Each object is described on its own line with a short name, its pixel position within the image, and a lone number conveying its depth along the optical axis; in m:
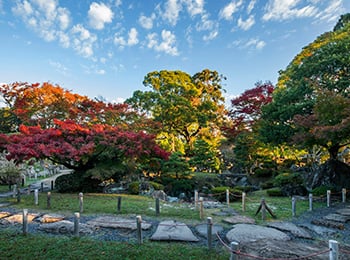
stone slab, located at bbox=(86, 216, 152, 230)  6.00
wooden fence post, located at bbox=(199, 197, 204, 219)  7.06
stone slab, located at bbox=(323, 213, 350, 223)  6.89
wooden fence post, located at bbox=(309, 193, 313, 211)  8.55
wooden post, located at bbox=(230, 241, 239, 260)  3.42
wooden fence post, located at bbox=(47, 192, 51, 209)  7.94
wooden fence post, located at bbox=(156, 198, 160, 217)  7.48
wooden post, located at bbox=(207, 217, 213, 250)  4.67
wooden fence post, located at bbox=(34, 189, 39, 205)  8.52
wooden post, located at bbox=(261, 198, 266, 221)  7.10
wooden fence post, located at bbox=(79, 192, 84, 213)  7.50
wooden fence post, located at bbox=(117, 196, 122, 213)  7.67
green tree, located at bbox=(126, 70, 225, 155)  19.20
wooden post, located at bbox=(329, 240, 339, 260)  3.07
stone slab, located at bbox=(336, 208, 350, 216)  7.48
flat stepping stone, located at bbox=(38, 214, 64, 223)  6.34
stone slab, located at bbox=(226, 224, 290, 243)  5.18
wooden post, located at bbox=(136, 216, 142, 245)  4.89
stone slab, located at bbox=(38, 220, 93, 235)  5.55
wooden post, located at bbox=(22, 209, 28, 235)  5.29
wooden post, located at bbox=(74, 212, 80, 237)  5.22
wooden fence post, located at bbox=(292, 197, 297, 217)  7.75
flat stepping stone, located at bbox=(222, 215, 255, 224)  6.69
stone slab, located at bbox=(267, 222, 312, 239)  5.69
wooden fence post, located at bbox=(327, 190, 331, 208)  9.19
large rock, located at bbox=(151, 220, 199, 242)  5.16
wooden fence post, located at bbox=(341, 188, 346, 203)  9.67
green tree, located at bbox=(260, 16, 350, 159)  10.34
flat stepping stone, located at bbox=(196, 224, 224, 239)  5.59
